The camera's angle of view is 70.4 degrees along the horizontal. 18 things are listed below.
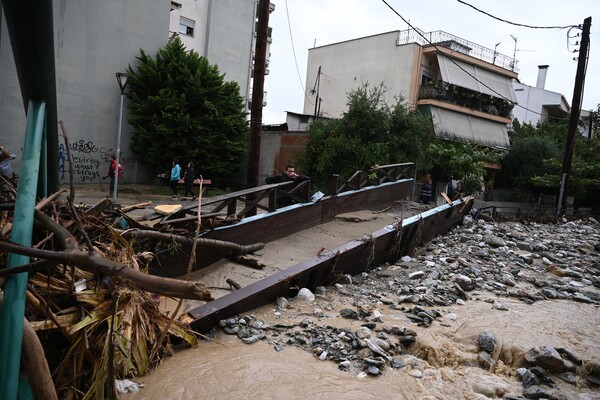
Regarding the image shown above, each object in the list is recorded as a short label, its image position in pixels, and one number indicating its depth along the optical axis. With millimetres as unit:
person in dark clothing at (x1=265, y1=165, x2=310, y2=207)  8227
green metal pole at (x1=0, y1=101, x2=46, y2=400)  1653
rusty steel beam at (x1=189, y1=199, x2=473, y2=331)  4457
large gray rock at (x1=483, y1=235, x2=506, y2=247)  9466
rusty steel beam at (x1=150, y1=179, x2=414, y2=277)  5254
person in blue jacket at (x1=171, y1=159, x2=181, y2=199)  15461
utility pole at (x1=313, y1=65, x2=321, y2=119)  29466
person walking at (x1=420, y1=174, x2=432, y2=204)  13609
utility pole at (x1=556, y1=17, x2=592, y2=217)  16828
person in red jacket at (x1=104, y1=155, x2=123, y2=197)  14164
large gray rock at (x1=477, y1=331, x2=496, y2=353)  4512
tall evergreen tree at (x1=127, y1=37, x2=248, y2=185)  18208
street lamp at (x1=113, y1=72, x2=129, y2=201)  12669
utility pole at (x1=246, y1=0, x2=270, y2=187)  8523
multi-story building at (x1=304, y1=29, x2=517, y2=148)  25031
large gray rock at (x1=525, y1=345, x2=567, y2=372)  4129
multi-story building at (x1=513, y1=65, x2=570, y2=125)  36094
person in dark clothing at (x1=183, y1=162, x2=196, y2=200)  16027
